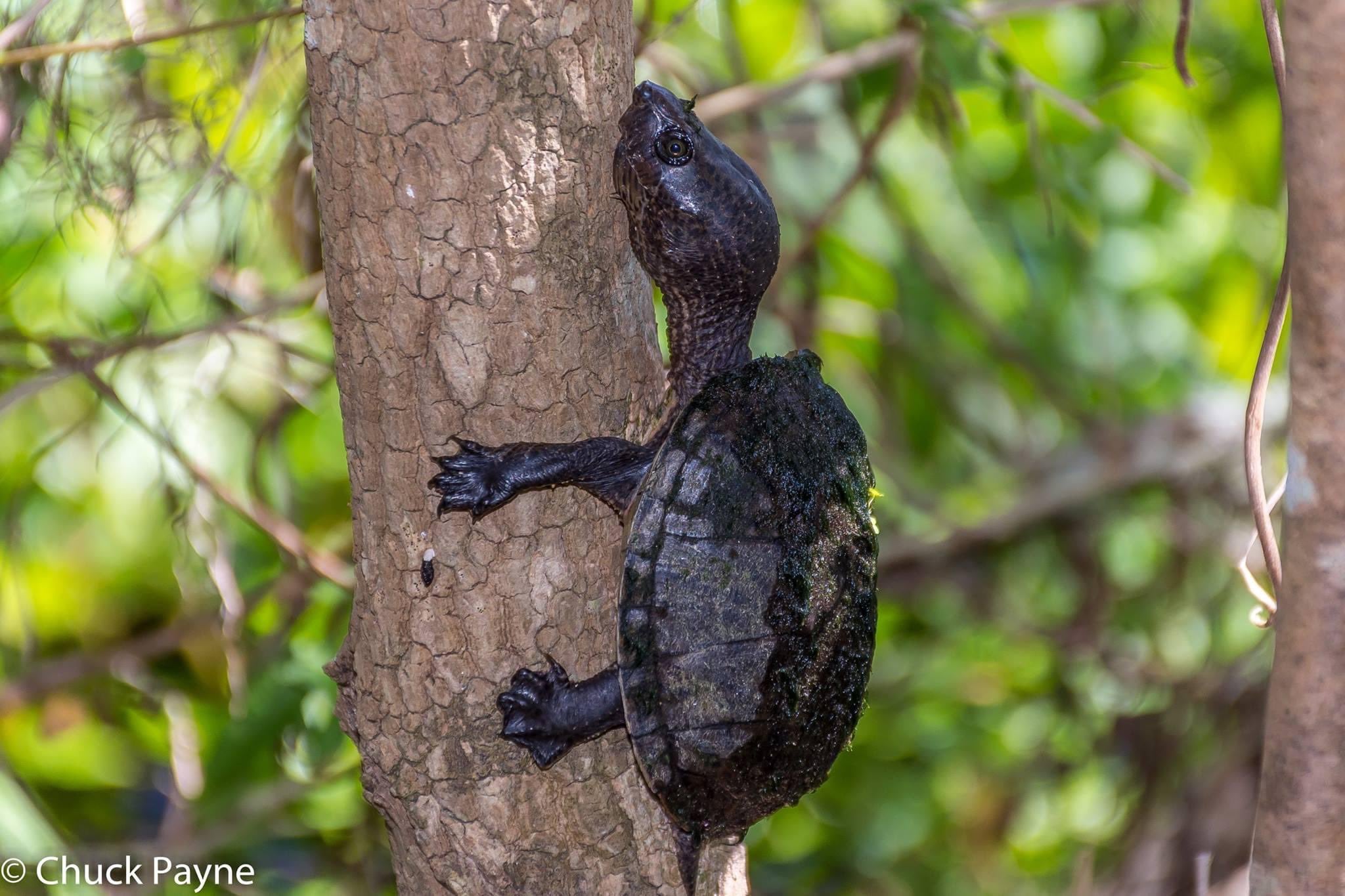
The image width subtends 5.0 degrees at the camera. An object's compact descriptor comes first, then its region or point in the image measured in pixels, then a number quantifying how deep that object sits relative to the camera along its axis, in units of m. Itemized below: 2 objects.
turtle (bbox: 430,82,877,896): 2.90
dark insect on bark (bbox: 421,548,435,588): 2.90
